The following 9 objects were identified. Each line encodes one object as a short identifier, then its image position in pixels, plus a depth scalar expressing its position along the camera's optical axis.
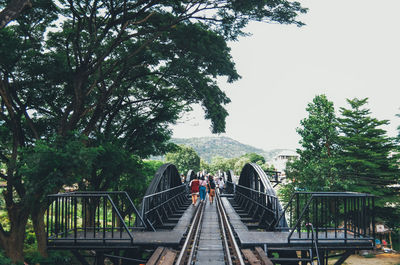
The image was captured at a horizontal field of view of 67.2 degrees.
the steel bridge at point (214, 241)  7.13
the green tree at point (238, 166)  128.82
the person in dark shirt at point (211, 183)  18.89
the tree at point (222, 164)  151.12
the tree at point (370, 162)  33.62
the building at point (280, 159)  142.57
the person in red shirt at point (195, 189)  16.84
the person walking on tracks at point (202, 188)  17.12
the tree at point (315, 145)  34.16
